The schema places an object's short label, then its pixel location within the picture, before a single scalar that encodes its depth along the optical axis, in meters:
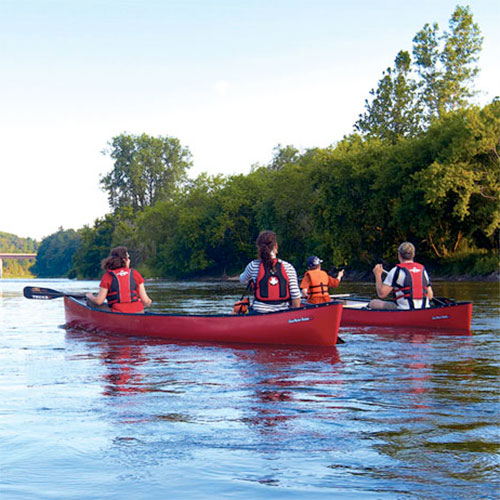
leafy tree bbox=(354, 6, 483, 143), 63.25
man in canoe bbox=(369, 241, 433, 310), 12.29
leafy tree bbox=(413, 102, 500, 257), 39.22
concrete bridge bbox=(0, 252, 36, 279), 145.74
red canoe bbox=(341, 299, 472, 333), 13.26
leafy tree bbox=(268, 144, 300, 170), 80.81
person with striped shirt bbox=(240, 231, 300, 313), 10.72
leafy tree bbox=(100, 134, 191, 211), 95.25
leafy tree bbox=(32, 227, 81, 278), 152.00
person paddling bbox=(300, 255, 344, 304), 13.50
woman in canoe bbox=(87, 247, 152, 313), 12.52
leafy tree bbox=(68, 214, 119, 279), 96.00
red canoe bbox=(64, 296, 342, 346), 10.74
